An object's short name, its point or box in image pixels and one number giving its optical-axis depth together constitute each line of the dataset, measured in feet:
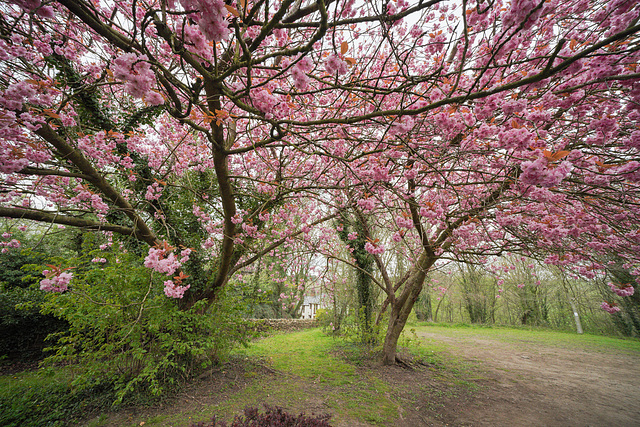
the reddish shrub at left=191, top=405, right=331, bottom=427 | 5.52
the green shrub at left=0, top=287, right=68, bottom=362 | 19.10
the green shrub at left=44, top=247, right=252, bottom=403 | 10.80
